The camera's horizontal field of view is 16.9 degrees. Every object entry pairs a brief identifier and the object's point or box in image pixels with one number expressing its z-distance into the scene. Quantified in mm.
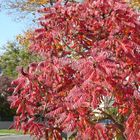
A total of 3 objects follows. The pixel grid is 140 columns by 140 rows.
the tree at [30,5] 17766
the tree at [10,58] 62859
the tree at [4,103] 45688
